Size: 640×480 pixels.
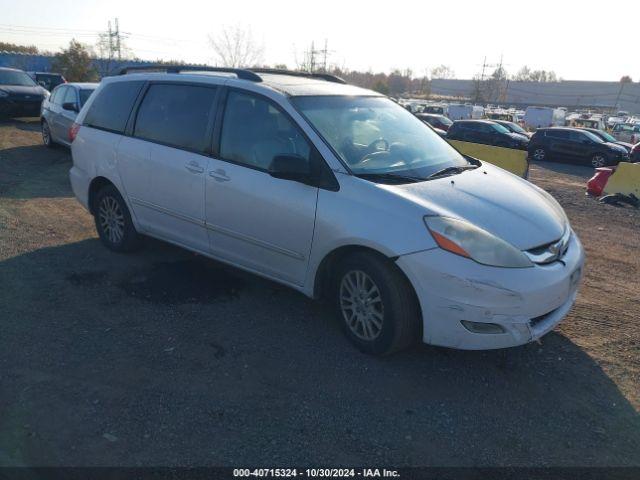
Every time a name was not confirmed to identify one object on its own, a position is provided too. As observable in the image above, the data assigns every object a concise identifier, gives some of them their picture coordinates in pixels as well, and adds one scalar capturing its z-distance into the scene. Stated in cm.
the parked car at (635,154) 1764
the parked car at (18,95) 1541
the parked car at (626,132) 3159
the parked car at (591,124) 3422
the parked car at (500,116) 4000
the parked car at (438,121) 2764
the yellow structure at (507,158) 1123
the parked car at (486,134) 2170
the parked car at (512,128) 2441
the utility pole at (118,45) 4907
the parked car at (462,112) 4478
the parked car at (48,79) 2597
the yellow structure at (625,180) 1087
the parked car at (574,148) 1898
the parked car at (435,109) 4073
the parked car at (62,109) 1055
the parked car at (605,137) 2105
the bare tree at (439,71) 13938
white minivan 318
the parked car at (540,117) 4422
